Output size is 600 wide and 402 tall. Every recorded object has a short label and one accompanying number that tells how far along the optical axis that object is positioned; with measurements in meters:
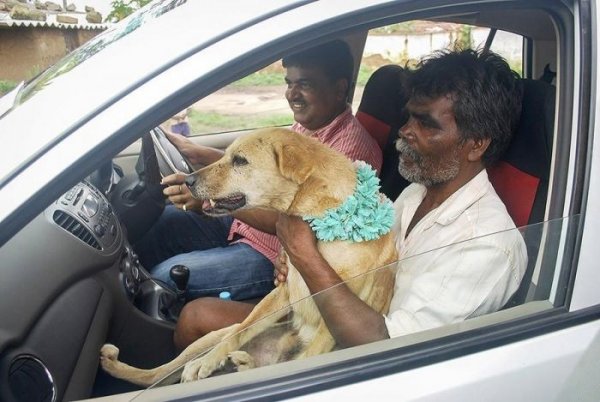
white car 1.08
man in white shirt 1.46
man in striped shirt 2.31
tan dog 1.45
